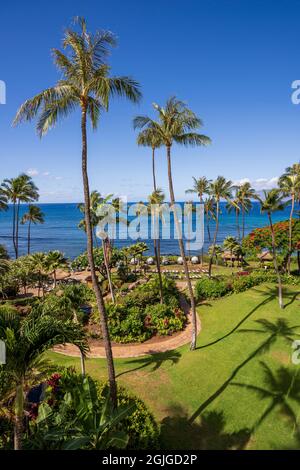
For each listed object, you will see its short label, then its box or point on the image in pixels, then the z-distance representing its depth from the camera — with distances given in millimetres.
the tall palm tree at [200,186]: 52297
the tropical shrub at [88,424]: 10680
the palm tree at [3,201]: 41250
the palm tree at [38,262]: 33969
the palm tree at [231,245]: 54038
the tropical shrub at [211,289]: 31359
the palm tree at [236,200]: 42394
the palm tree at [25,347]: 8227
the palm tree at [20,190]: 43375
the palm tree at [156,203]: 37519
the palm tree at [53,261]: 33850
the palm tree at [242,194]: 61844
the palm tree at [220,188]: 39812
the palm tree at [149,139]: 20848
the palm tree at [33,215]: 50753
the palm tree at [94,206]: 33875
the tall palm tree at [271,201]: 26141
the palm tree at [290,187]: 35594
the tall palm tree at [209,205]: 47681
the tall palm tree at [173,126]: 19328
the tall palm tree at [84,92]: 12016
